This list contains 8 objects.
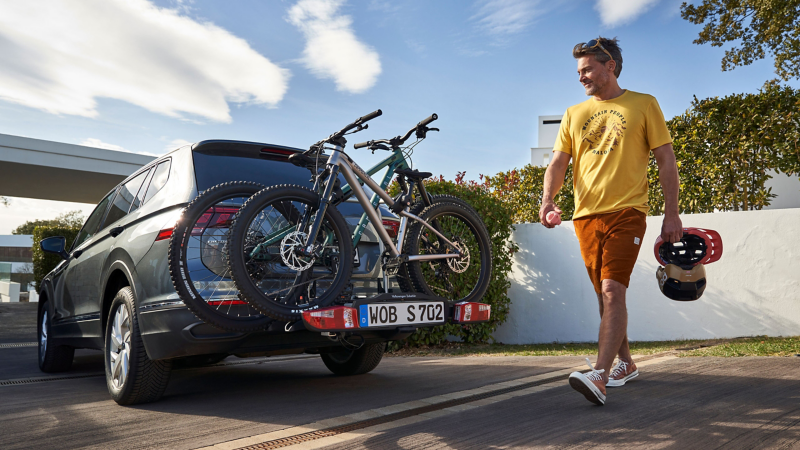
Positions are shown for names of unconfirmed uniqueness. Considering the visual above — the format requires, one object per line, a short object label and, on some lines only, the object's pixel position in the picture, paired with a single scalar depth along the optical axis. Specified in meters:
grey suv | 3.27
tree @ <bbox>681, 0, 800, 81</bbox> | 10.84
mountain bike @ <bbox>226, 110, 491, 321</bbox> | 3.15
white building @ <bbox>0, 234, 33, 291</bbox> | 37.22
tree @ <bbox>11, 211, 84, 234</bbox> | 43.07
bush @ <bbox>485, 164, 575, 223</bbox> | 10.19
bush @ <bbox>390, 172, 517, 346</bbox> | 7.50
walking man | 3.32
